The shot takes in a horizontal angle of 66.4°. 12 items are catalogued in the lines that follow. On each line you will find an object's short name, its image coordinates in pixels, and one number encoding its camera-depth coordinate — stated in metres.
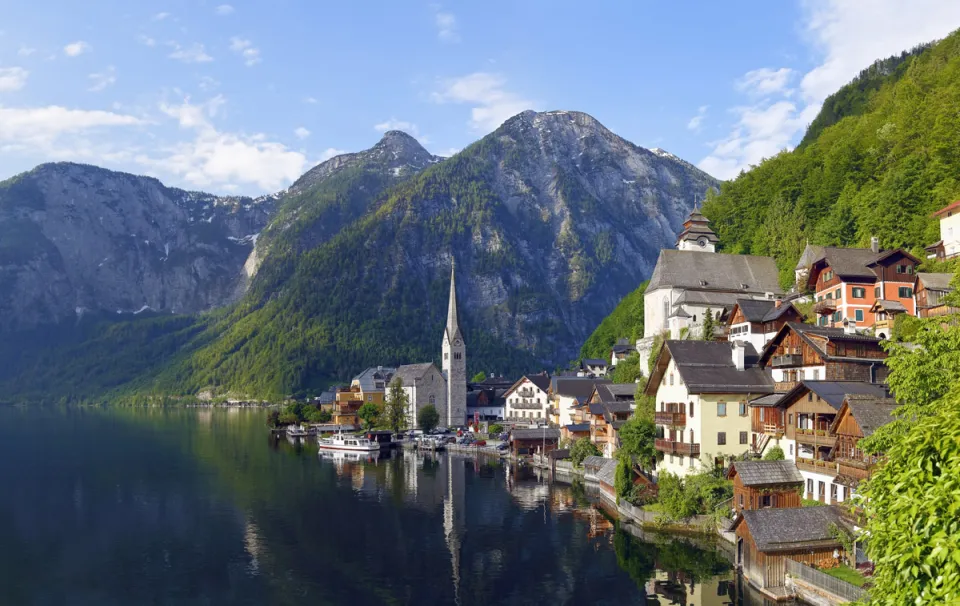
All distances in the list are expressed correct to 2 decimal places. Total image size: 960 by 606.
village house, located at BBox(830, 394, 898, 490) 40.06
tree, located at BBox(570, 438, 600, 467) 86.06
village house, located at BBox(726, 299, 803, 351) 63.91
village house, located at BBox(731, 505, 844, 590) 38.66
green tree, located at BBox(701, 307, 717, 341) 74.69
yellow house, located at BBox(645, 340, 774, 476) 56.94
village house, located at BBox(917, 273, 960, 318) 60.06
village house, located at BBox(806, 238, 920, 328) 66.25
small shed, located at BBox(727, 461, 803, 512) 47.06
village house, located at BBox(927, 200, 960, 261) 66.75
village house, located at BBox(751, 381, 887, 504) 44.47
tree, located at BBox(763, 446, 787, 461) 51.12
